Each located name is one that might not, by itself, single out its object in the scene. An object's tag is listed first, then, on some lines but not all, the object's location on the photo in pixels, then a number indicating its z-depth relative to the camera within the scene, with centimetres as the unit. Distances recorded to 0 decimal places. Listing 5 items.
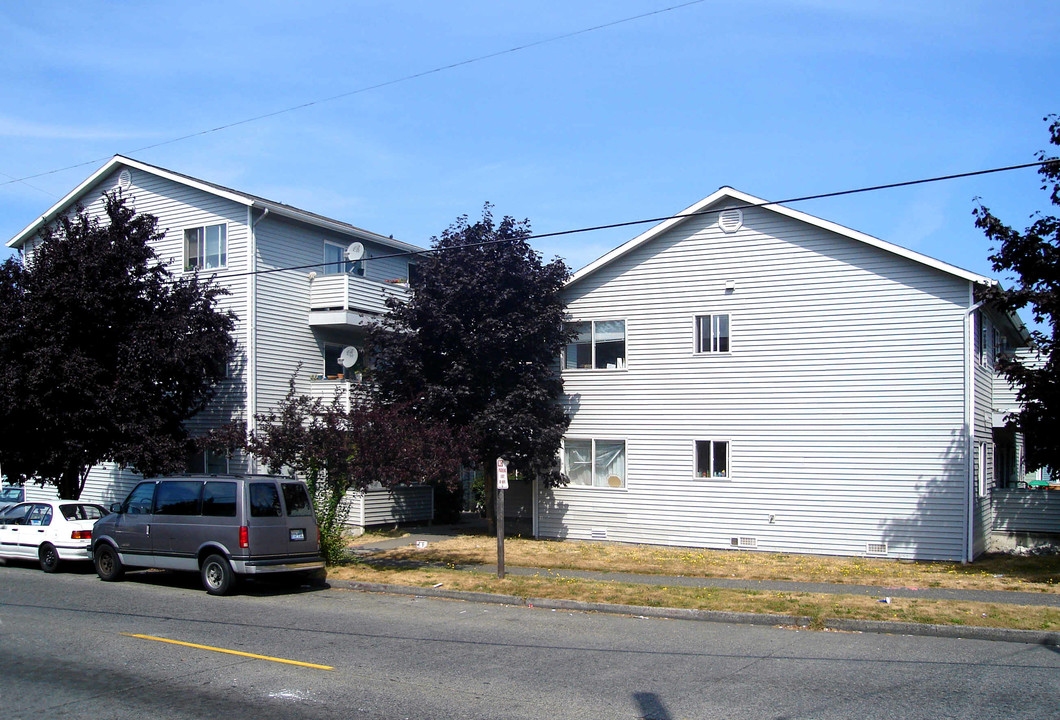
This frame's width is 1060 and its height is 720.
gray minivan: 1488
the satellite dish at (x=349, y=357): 2523
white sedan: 1802
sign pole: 1588
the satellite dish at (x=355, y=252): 2592
